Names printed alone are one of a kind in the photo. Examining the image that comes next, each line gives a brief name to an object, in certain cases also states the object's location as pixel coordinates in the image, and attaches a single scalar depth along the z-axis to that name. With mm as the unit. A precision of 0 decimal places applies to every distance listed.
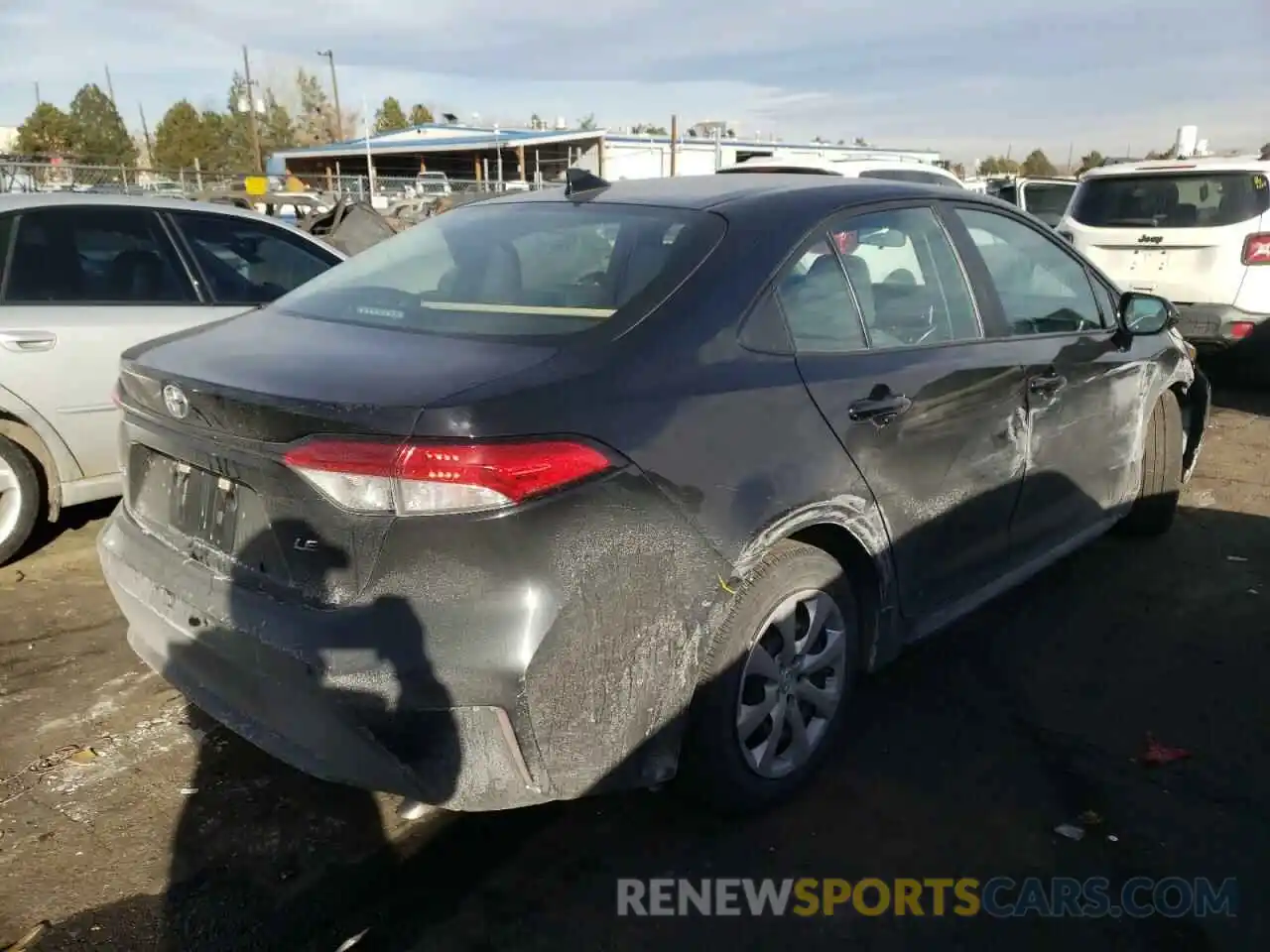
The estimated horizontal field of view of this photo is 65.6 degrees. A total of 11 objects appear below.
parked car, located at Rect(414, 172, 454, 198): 30625
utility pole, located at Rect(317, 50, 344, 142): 59931
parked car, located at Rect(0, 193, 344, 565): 4434
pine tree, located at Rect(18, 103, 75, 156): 61812
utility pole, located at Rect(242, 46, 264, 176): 52291
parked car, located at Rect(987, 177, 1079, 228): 15164
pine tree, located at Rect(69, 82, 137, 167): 64688
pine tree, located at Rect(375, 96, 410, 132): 89625
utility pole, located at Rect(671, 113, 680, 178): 33544
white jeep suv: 7816
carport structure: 45406
